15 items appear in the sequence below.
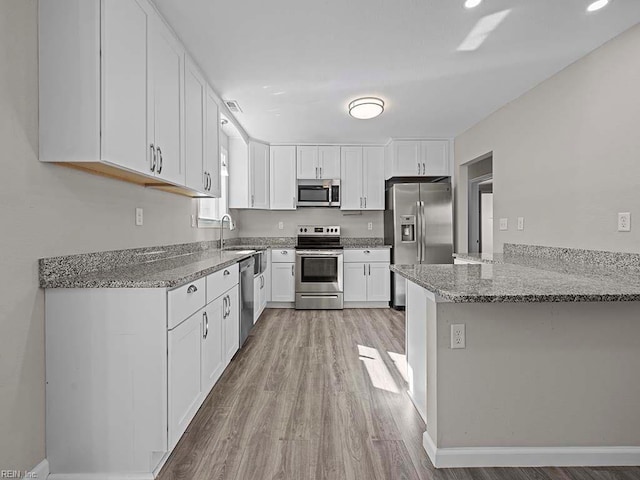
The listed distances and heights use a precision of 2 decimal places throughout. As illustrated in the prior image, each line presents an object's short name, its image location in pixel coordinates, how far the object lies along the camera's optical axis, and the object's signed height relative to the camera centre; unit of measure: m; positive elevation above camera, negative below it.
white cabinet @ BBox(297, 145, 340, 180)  5.30 +1.16
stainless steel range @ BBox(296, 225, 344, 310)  5.01 -0.61
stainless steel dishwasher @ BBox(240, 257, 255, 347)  3.31 -0.57
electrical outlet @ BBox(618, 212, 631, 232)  2.27 +0.11
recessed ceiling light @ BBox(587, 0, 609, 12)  2.00 +1.34
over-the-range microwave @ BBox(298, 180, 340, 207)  5.30 +0.68
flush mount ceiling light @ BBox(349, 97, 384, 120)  3.43 +1.30
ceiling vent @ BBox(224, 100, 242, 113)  3.56 +1.38
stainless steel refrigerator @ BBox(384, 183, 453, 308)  4.88 +0.20
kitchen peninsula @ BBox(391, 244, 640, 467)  1.71 -0.69
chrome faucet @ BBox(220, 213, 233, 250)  4.20 +0.03
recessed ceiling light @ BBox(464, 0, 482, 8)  2.00 +1.35
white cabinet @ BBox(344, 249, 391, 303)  5.09 -0.52
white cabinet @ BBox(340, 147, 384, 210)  5.35 +0.93
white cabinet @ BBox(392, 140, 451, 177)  5.00 +1.15
